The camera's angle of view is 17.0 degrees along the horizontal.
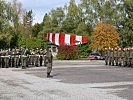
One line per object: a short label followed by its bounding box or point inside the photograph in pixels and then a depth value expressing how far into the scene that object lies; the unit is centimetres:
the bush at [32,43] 7599
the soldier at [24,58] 3569
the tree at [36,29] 10135
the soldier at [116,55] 4091
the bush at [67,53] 6372
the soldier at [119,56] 4002
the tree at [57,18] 8631
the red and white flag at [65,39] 7671
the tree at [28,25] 10424
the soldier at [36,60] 3944
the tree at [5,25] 6731
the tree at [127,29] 7795
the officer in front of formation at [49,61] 2493
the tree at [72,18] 8238
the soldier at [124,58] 3897
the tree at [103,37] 7325
